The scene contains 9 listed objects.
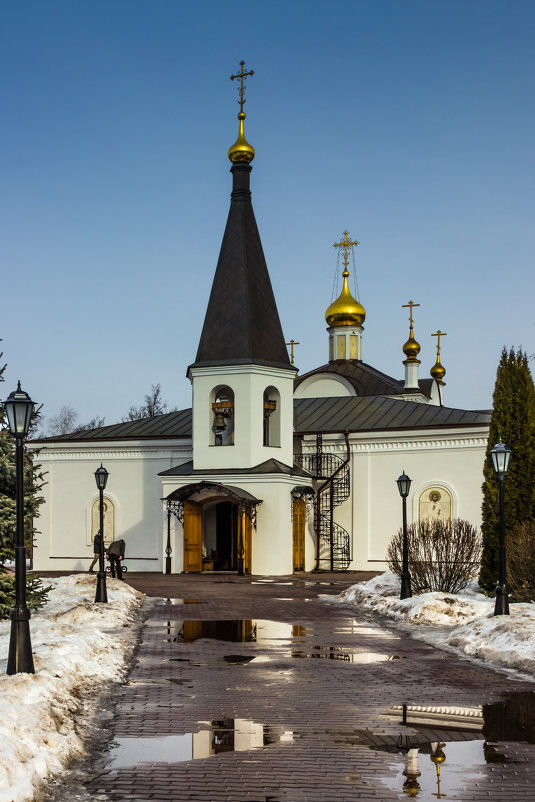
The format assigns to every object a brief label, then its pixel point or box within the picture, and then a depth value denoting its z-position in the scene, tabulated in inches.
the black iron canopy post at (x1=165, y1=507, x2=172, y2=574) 1083.9
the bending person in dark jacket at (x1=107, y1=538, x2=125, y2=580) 888.3
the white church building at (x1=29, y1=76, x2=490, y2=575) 1062.4
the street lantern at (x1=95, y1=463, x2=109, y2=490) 697.0
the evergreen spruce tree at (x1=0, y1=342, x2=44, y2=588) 486.6
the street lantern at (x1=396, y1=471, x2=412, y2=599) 651.5
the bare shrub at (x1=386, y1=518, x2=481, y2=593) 674.8
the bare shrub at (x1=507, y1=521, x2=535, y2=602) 599.2
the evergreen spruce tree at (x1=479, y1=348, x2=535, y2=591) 660.7
